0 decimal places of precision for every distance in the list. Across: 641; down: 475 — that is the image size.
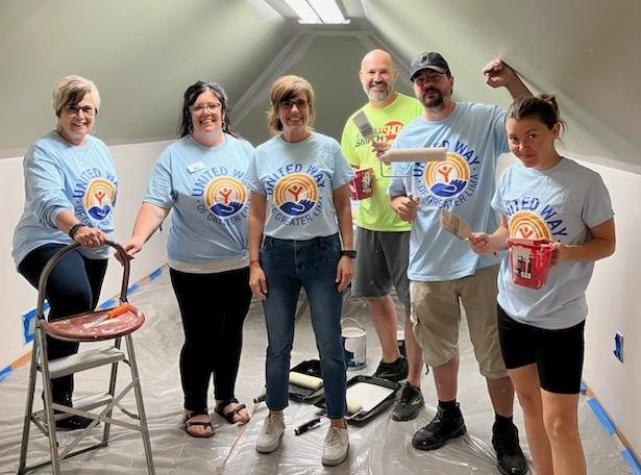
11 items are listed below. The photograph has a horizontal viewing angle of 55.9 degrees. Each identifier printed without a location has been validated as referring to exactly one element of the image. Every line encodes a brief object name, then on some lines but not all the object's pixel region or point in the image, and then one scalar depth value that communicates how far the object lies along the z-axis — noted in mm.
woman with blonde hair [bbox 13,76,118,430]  2104
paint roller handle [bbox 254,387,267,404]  2535
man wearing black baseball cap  1942
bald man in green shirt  2494
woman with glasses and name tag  2160
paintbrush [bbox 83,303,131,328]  1920
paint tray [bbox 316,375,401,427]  2389
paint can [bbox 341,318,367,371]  2975
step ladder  1846
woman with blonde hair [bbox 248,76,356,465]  2002
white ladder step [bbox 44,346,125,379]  1948
